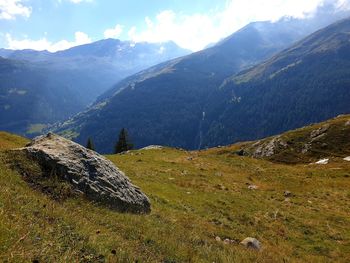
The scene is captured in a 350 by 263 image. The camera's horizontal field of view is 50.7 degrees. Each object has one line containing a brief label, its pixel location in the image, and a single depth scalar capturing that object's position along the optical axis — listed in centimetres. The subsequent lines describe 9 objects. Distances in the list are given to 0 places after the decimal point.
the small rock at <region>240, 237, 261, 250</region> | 2072
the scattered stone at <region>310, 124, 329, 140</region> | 8388
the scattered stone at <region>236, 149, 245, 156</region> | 9192
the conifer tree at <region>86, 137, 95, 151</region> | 11321
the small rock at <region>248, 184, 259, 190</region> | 4204
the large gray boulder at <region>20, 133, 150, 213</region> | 1750
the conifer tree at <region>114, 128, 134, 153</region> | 11362
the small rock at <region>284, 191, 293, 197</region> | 3970
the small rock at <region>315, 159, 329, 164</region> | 6907
